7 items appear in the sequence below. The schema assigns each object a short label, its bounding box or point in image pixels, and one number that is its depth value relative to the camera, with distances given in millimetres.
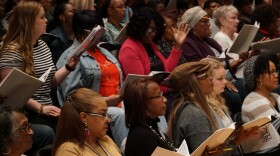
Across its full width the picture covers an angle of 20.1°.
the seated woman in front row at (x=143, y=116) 4650
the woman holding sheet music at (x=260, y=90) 6025
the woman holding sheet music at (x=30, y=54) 5318
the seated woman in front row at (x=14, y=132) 3895
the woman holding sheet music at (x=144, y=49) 6411
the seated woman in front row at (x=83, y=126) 4312
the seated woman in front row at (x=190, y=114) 5024
